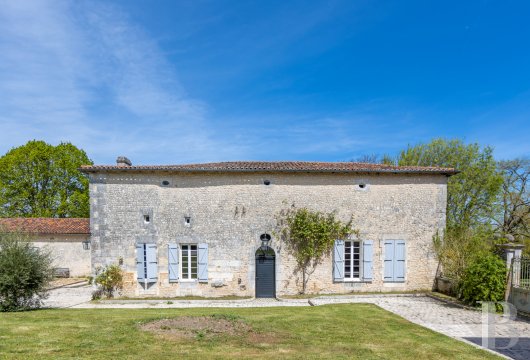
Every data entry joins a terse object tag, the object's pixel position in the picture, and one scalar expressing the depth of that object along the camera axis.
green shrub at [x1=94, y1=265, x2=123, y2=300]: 11.70
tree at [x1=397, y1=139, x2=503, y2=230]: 19.42
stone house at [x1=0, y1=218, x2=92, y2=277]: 18.72
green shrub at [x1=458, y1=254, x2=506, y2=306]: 9.46
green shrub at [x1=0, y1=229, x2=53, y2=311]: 9.16
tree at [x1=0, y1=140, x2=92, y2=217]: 24.20
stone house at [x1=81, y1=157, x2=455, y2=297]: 12.01
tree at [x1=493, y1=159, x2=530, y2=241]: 21.36
